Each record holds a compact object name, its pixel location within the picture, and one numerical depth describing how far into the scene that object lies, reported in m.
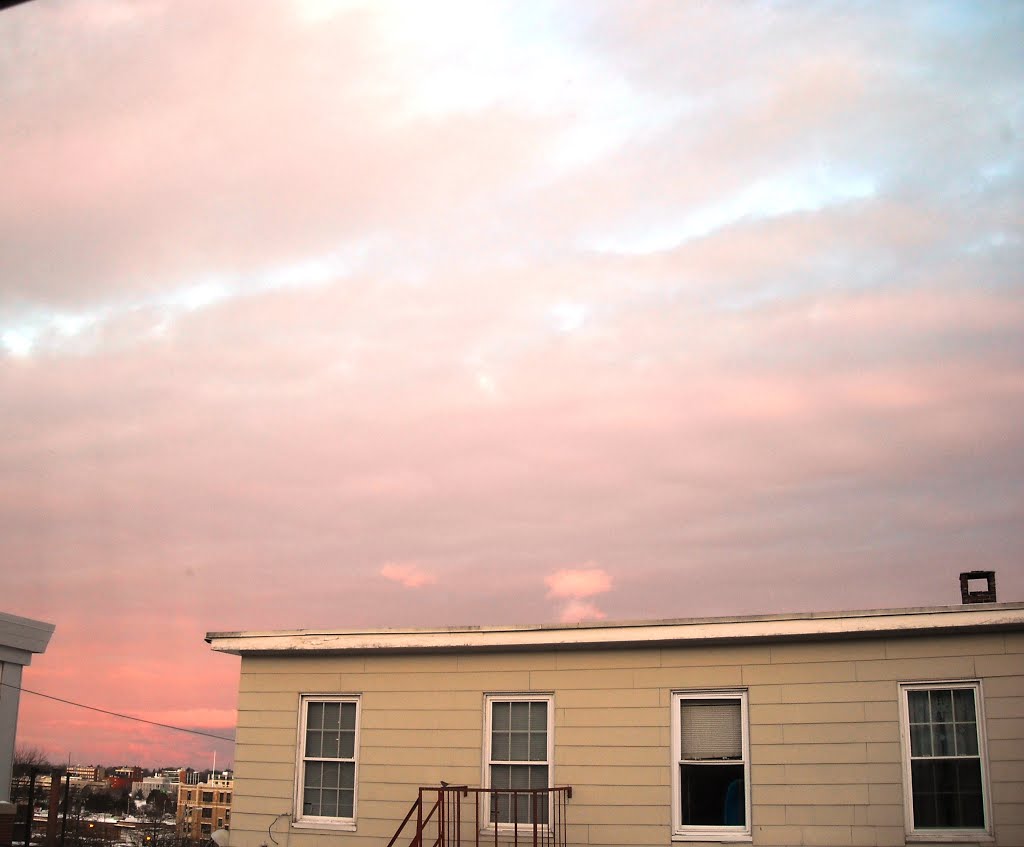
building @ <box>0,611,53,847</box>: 16.34
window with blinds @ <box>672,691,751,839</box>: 12.13
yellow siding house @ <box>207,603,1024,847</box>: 11.41
